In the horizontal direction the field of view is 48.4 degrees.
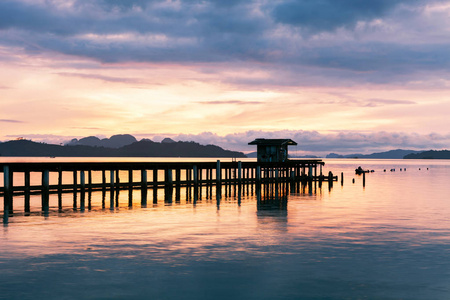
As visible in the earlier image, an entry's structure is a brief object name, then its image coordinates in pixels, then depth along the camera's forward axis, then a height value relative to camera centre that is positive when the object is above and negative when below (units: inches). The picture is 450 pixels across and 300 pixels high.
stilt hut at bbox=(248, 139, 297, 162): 2810.0 +20.8
